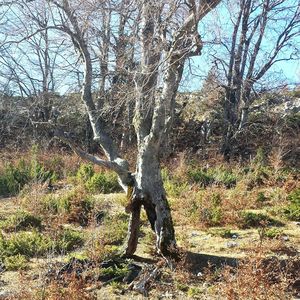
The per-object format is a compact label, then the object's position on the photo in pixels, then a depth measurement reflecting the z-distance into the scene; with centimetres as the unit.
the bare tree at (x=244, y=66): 1612
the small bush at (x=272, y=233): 739
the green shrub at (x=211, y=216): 852
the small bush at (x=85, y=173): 1234
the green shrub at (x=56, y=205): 875
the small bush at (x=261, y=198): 1027
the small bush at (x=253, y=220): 851
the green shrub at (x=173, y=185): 1074
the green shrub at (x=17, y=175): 1163
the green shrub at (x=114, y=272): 558
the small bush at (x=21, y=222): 793
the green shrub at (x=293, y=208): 894
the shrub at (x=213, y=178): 1231
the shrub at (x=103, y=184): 1136
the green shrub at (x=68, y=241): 680
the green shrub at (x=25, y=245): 657
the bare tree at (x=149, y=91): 573
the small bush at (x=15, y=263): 603
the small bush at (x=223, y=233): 775
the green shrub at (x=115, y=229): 729
